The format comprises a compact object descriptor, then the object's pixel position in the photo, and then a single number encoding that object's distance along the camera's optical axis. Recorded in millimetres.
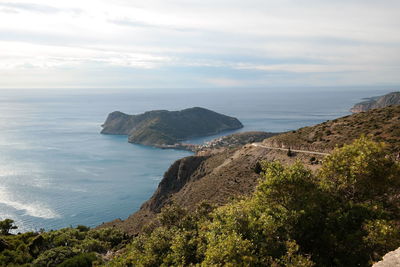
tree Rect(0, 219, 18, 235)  48000
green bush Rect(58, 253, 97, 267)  29783
